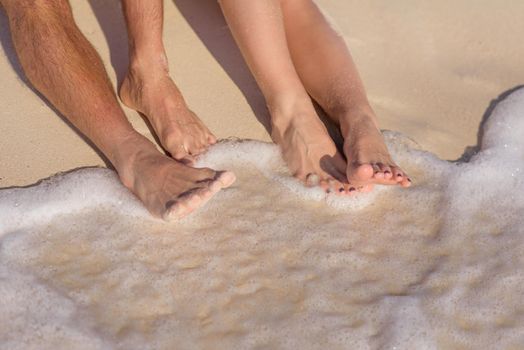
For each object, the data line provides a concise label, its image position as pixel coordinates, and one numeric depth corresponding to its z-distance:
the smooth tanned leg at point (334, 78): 2.56
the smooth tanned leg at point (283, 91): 2.65
